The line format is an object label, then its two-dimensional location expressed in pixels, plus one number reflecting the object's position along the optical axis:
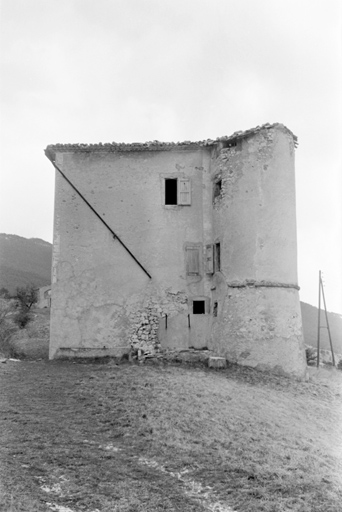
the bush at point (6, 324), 26.34
